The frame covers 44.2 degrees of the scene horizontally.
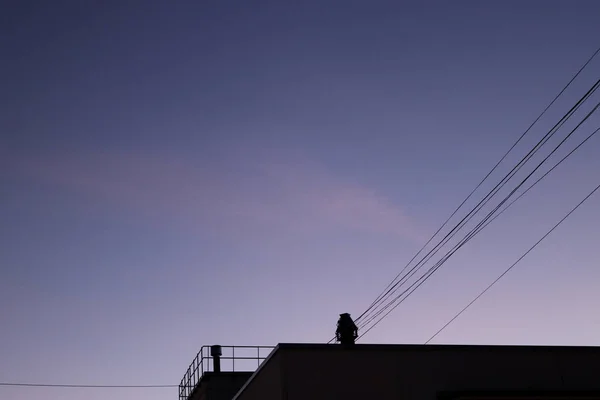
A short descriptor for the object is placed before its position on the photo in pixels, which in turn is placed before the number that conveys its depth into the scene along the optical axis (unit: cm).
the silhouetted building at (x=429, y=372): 1931
